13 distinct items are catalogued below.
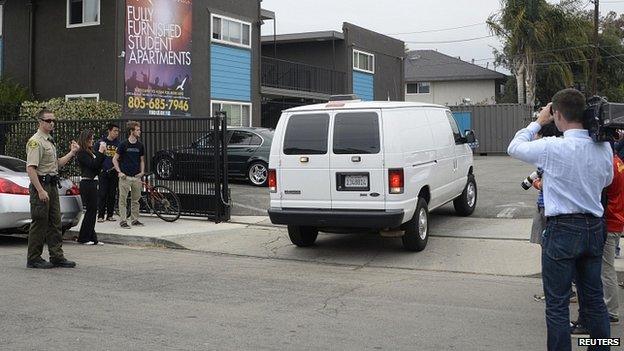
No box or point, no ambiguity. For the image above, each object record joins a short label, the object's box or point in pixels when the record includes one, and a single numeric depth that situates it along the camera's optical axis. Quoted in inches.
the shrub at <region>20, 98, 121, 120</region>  671.1
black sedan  670.5
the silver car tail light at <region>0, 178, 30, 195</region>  398.0
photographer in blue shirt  165.2
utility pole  1338.6
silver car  396.2
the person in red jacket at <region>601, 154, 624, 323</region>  213.0
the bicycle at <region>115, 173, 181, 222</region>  489.1
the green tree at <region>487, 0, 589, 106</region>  1389.0
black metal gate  475.2
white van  342.6
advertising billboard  722.2
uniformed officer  321.4
